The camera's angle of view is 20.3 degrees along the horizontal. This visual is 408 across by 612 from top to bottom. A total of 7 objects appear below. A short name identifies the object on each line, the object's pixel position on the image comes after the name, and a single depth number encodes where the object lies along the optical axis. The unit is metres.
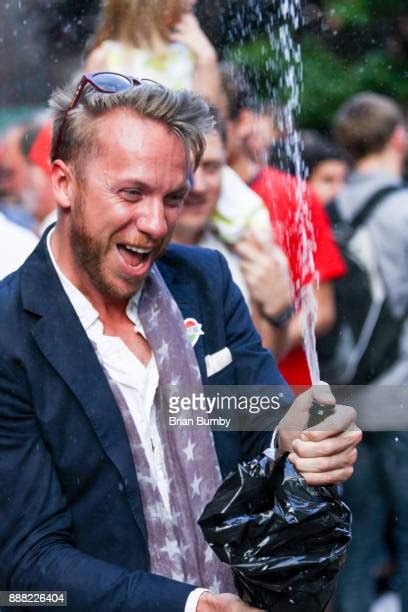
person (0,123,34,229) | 2.45
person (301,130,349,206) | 2.51
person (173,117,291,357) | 2.51
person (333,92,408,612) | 2.58
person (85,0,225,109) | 2.43
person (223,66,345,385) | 2.49
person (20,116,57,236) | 2.47
